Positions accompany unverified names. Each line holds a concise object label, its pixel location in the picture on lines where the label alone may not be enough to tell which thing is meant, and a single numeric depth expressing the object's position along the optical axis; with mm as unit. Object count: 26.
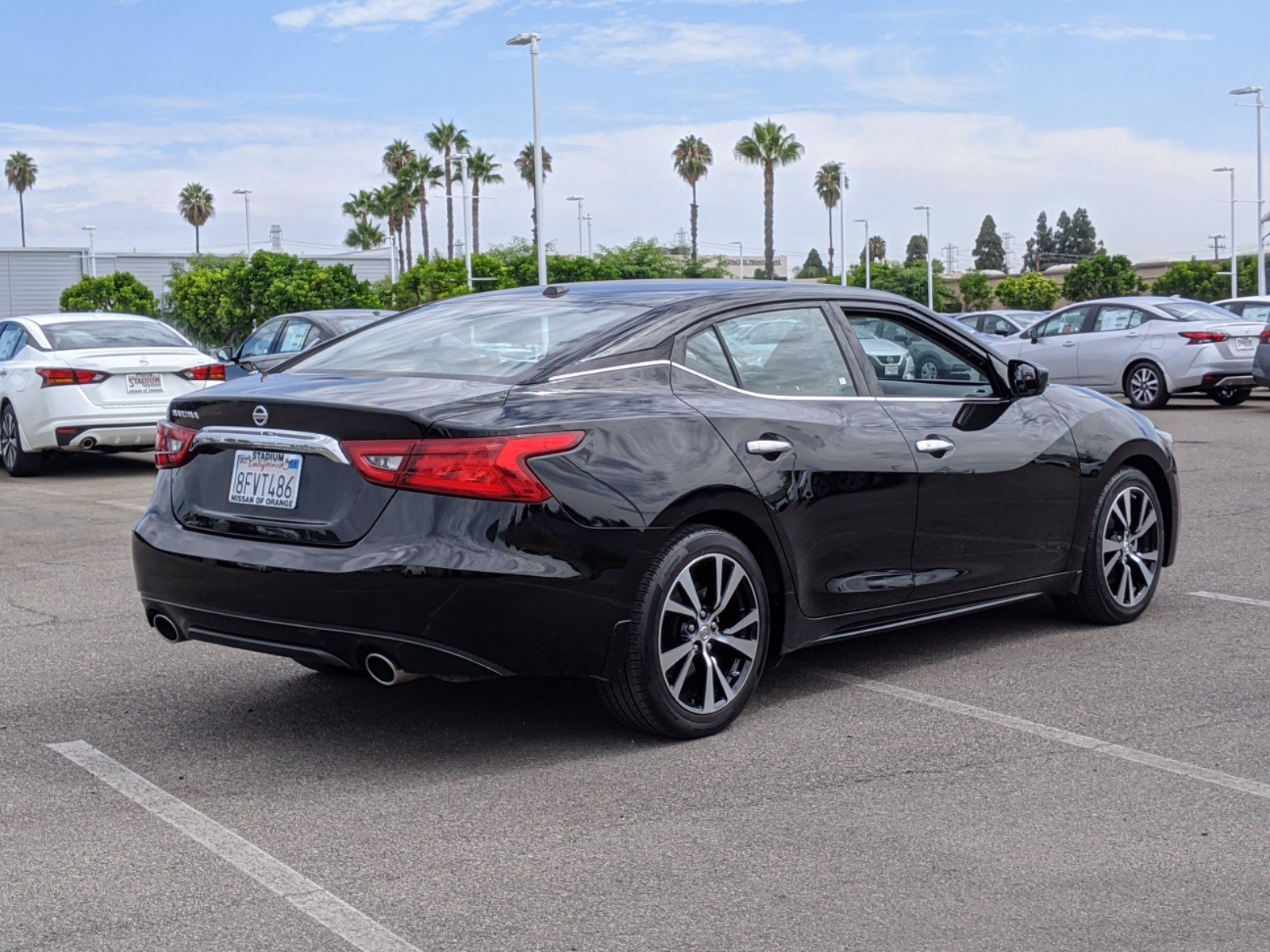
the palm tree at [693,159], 102938
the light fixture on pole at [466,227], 52419
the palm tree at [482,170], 95625
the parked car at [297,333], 17031
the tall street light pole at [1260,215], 49219
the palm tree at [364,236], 108688
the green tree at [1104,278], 78875
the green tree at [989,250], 181625
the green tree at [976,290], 94875
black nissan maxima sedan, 4609
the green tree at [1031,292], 92312
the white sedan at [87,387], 13633
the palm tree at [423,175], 95875
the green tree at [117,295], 60500
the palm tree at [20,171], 137625
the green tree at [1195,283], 78625
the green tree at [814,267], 152125
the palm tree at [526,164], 106075
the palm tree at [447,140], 91688
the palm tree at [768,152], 86500
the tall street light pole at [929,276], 77938
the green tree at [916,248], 190862
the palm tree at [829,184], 112812
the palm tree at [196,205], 122562
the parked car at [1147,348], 20172
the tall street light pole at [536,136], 37219
